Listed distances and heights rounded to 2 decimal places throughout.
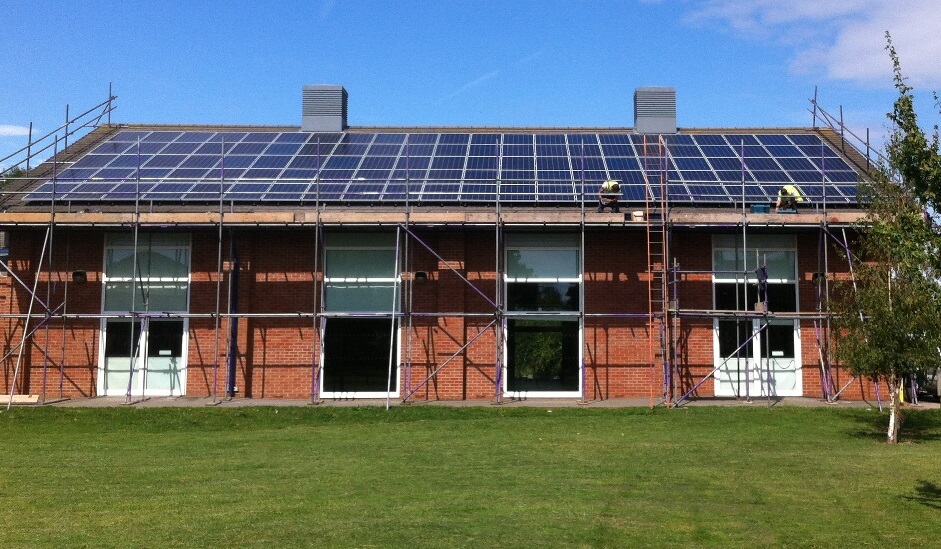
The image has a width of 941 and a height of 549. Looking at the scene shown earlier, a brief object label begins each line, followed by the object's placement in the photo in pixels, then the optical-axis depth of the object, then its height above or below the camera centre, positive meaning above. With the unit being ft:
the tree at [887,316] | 39.86 +1.14
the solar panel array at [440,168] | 57.77 +12.55
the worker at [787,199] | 54.80 +8.95
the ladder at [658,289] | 53.52 +3.25
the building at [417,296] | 55.77 +2.94
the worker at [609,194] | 54.60 +9.22
